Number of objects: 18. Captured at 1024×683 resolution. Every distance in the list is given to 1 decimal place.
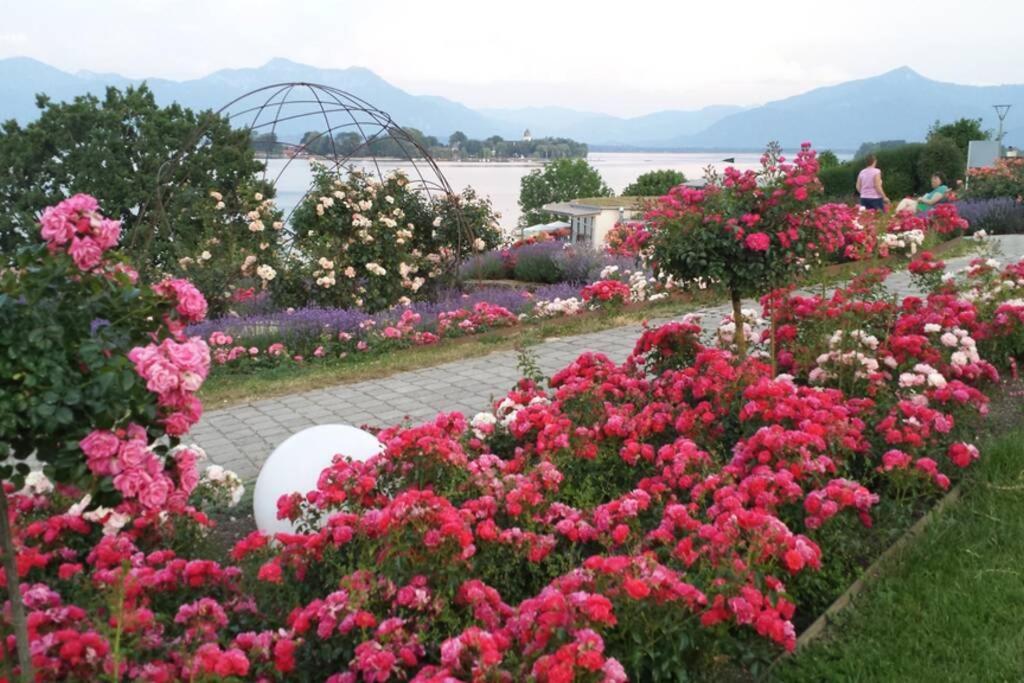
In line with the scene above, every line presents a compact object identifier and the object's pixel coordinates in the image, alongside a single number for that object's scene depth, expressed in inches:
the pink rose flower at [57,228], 80.1
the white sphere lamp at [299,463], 145.4
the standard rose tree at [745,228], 179.8
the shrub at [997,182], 681.6
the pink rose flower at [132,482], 75.8
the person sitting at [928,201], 552.7
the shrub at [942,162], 934.4
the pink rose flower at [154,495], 77.5
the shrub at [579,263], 477.7
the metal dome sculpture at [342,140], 382.3
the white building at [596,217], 625.9
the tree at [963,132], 1125.7
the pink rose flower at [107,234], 81.9
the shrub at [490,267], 503.2
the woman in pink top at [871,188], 549.3
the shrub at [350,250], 372.5
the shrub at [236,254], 371.6
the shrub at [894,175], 946.1
